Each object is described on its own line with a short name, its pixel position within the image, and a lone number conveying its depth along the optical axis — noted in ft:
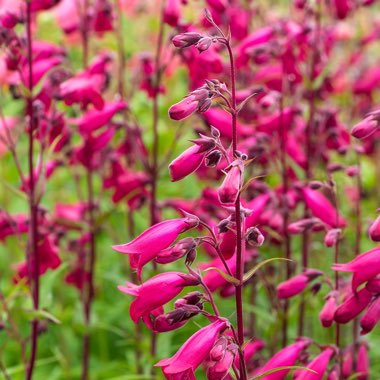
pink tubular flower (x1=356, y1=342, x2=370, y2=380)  1.97
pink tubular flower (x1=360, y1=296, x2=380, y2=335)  1.66
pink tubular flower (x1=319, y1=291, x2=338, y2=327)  1.76
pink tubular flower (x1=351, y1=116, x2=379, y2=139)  1.66
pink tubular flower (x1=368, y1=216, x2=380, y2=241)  1.58
